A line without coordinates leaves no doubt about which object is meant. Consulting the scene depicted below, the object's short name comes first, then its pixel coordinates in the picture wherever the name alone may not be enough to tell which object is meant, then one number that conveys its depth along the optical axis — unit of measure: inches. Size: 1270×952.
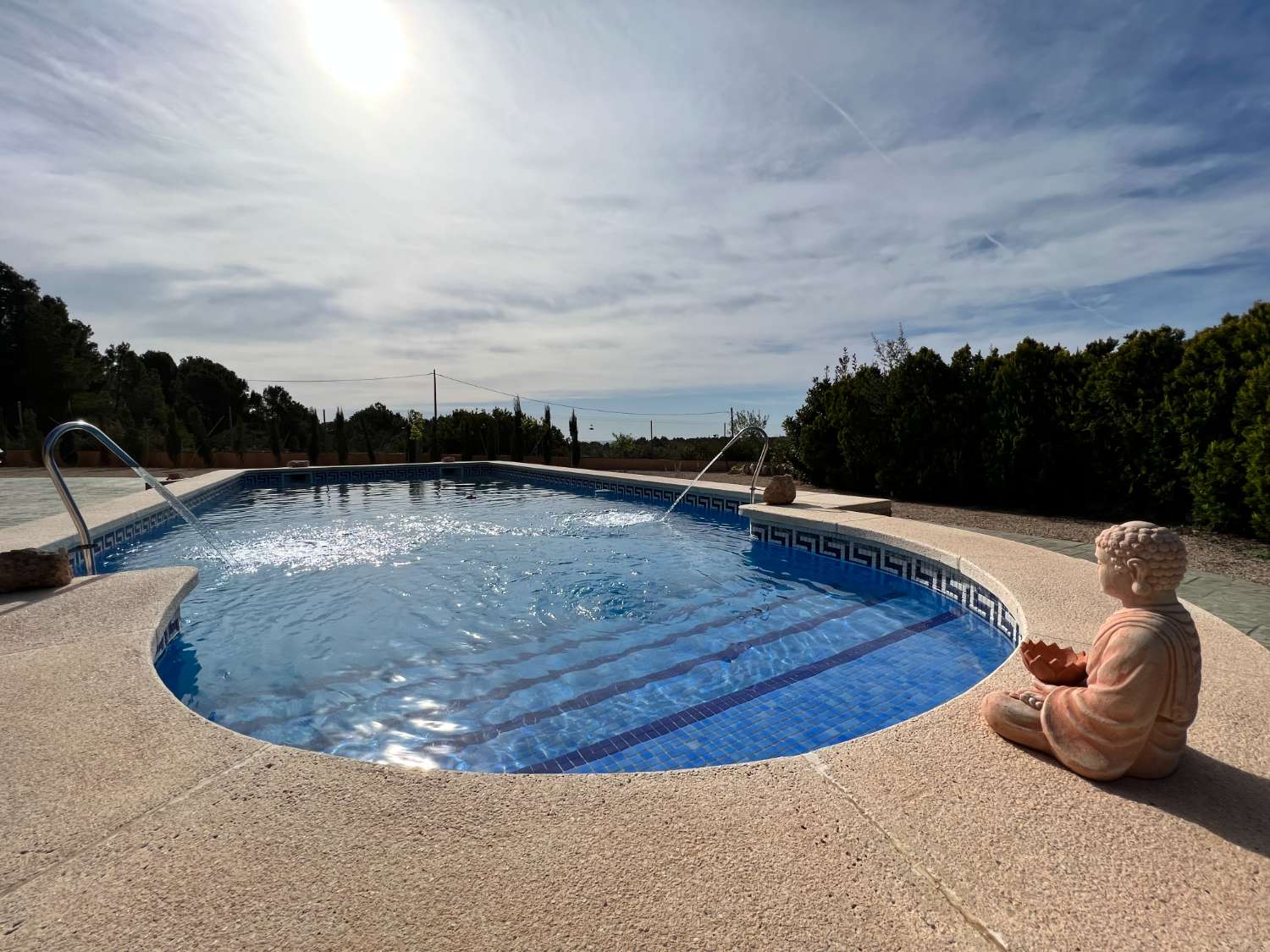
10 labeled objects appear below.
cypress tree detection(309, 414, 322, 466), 868.0
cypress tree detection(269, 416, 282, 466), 863.7
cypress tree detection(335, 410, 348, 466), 878.4
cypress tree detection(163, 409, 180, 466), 837.2
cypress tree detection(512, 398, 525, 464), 930.7
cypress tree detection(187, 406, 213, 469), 856.3
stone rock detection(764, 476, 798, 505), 350.0
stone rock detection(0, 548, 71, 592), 165.3
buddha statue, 70.0
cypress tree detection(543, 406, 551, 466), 863.1
